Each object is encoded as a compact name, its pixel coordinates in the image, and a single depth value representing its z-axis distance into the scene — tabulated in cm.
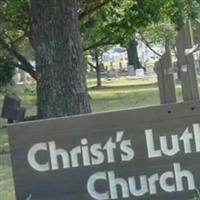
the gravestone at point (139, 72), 5624
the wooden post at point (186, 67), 629
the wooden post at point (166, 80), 644
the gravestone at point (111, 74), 5975
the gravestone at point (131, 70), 5888
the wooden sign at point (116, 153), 596
